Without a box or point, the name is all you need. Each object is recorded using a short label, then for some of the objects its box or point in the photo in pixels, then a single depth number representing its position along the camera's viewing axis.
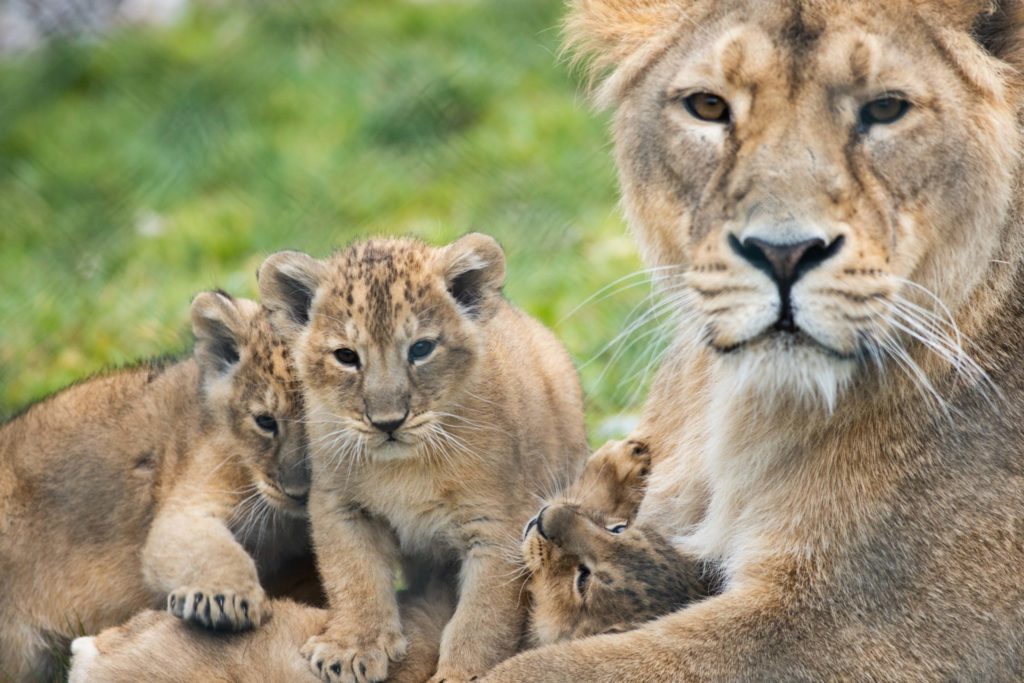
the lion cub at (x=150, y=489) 9.90
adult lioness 7.60
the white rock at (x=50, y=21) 21.72
